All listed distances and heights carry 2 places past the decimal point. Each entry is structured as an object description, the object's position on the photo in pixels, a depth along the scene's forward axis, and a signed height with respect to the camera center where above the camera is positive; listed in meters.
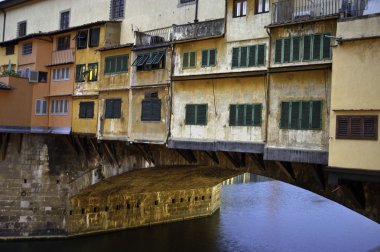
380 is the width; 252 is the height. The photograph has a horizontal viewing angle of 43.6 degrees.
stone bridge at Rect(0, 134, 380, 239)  23.61 -2.29
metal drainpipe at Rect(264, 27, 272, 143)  16.20 +1.77
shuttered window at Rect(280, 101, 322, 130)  15.13 +1.00
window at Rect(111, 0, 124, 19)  24.97 +6.84
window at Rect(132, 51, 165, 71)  20.19 +3.39
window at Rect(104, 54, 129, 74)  22.37 +3.54
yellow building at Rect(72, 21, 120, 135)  24.04 +3.51
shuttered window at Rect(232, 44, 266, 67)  16.62 +3.14
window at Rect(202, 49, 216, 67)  18.25 +3.26
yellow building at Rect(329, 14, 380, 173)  13.29 +1.48
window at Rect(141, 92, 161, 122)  20.36 +1.39
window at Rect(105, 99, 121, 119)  22.44 +1.41
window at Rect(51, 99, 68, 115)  26.02 +1.57
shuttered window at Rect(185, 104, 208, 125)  18.61 +1.08
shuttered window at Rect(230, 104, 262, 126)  16.84 +1.06
